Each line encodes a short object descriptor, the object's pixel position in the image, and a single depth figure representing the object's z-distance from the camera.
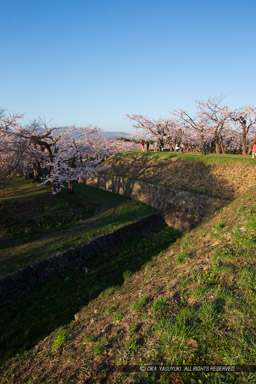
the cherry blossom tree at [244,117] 28.06
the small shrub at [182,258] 9.97
